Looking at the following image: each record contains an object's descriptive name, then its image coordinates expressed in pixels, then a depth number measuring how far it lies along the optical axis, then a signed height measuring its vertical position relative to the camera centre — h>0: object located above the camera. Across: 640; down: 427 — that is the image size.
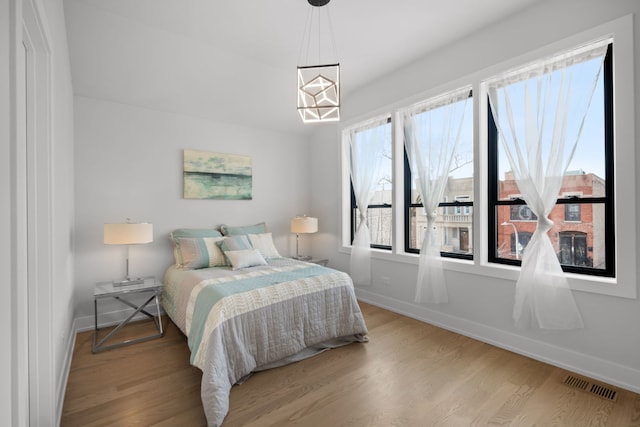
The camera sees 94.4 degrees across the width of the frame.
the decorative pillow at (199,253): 3.39 -0.48
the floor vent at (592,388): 2.04 -1.30
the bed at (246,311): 2.12 -0.85
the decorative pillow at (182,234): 3.55 -0.28
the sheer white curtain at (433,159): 3.17 +0.56
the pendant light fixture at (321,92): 2.11 +0.88
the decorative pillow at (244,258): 3.31 -0.53
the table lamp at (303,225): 4.38 -0.21
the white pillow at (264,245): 3.88 -0.45
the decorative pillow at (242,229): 4.05 -0.25
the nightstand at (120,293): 2.81 -0.78
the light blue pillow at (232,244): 3.55 -0.39
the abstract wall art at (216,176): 3.92 +0.51
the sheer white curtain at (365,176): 4.02 +0.49
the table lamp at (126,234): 2.95 -0.21
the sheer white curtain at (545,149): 2.34 +0.50
